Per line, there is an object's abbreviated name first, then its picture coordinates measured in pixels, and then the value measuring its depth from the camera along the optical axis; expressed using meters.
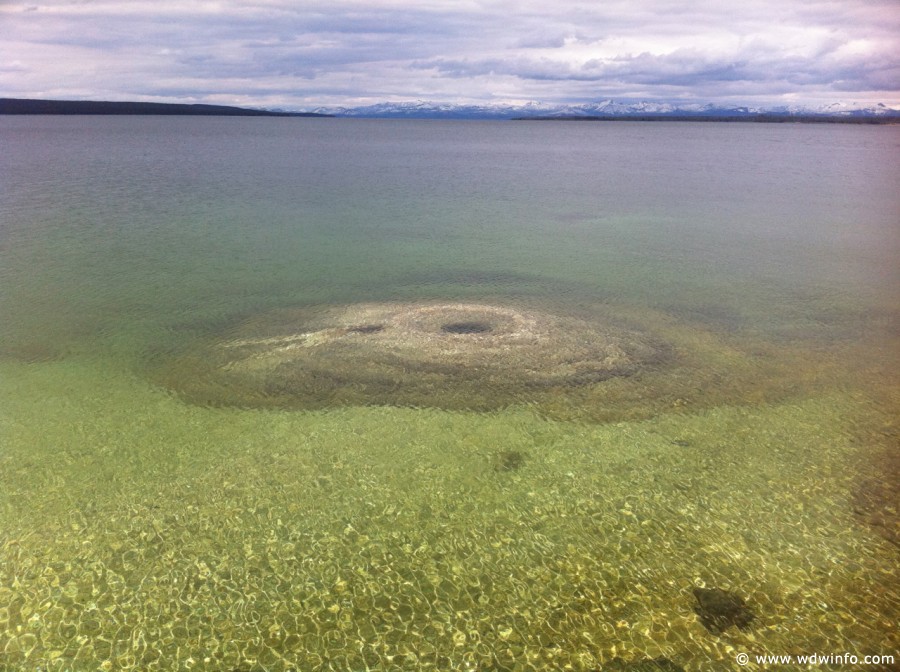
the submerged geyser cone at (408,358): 16.75
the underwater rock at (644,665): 8.68
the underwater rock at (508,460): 13.58
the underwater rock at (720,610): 9.38
